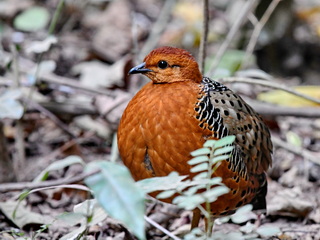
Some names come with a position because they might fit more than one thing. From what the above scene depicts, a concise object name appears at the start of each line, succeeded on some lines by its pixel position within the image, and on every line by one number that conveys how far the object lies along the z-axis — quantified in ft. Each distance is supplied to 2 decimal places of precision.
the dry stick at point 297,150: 31.82
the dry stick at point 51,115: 32.35
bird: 20.84
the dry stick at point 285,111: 32.50
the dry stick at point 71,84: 33.68
